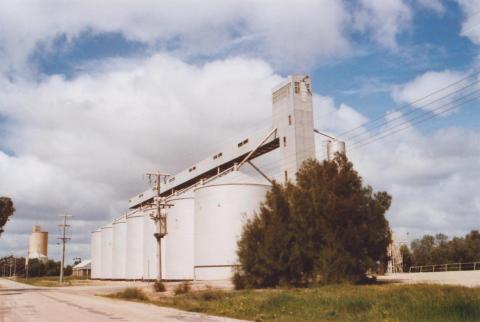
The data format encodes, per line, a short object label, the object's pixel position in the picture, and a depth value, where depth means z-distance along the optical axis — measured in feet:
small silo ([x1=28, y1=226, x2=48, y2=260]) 621.72
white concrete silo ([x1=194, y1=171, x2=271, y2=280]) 174.91
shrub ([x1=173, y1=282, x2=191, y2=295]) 113.50
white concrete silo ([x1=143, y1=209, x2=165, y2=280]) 228.22
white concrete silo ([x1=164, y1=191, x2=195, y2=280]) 198.90
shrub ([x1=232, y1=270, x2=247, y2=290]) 129.08
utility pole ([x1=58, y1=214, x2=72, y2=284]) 257.73
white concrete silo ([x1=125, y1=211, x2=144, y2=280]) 251.80
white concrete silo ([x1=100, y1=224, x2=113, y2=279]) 308.01
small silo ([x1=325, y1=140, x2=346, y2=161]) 162.71
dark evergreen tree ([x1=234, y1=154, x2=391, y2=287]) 116.06
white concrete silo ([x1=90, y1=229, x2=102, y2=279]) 332.80
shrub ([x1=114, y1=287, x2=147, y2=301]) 108.88
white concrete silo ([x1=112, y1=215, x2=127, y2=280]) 283.69
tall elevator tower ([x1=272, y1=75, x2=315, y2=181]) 172.55
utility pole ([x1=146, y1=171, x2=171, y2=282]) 145.38
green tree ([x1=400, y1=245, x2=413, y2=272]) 263.21
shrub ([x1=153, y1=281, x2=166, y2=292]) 131.49
